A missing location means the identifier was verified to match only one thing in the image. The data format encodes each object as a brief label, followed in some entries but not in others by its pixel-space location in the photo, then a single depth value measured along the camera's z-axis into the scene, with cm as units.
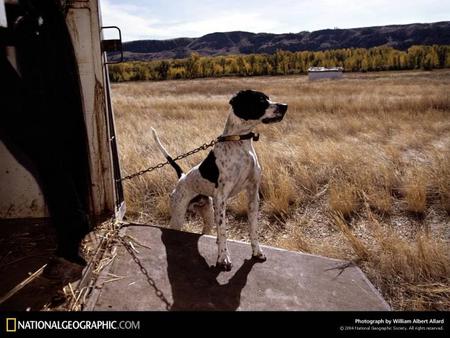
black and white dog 266
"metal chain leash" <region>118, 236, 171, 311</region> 210
